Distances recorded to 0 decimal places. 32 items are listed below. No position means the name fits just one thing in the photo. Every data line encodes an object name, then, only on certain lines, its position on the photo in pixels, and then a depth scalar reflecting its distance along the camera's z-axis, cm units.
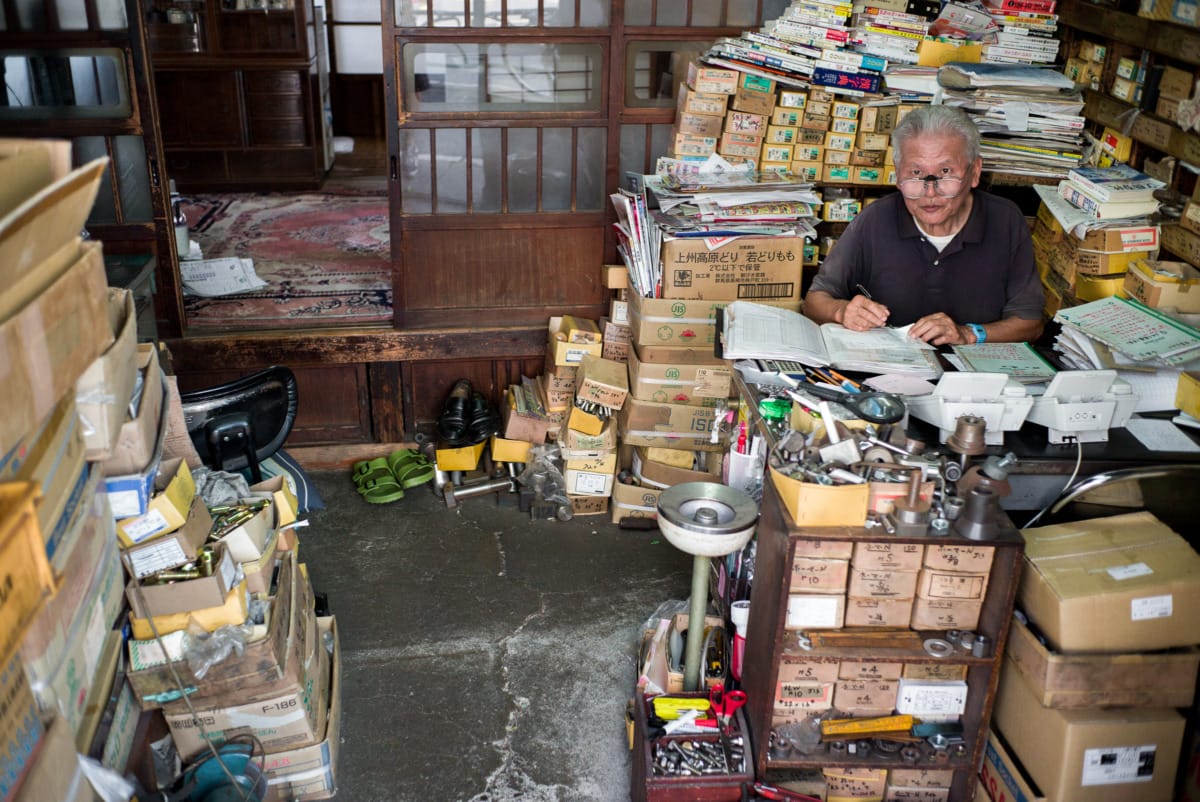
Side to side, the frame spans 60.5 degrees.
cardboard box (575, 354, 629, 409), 379
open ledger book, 248
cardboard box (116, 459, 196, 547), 214
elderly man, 296
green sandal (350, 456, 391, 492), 413
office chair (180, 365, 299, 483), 288
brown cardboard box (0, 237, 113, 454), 131
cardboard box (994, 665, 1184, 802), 201
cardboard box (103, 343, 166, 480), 197
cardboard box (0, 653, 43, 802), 135
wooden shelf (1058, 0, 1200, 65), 309
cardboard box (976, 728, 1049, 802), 210
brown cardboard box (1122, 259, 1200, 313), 292
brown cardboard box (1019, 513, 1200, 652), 199
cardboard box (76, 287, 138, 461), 175
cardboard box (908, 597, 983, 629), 212
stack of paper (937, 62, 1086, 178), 373
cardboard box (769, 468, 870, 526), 200
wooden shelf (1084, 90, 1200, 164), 313
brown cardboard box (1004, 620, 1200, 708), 201
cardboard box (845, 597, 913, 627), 213
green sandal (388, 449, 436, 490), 410
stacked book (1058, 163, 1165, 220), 327
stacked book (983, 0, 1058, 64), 387
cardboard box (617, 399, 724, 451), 378
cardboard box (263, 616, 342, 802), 250
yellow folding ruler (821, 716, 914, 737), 223
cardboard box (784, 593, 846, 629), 212
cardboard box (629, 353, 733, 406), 369
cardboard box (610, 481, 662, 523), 387
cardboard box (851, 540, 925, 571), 206
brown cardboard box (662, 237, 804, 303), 357
